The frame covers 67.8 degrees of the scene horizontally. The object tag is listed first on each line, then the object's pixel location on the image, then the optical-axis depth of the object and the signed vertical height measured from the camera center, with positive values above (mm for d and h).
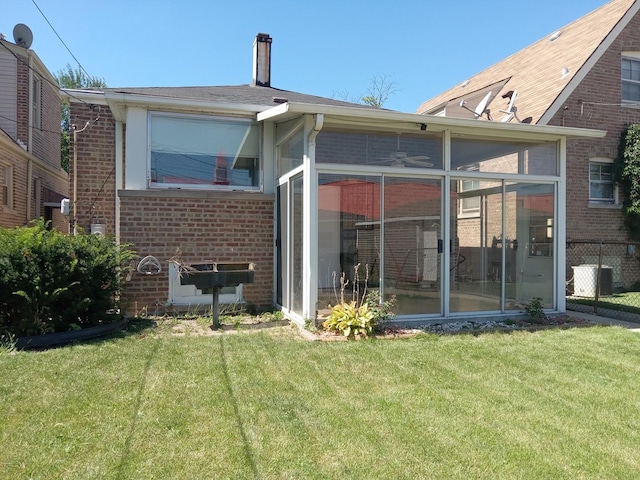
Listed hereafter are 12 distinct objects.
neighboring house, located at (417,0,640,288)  12242 +3628
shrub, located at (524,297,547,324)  7664 -1075
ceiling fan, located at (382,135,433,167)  7276 +1310
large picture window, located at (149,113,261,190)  7965 +1560
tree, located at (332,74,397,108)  33094 +10153
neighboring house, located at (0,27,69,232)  12742 +3153
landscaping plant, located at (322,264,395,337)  6461 -948
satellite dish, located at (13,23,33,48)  13664 +5957
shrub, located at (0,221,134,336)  5969 -517
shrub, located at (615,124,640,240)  12375 +1869
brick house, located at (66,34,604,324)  7070 +814
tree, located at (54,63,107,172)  34344 +11852
